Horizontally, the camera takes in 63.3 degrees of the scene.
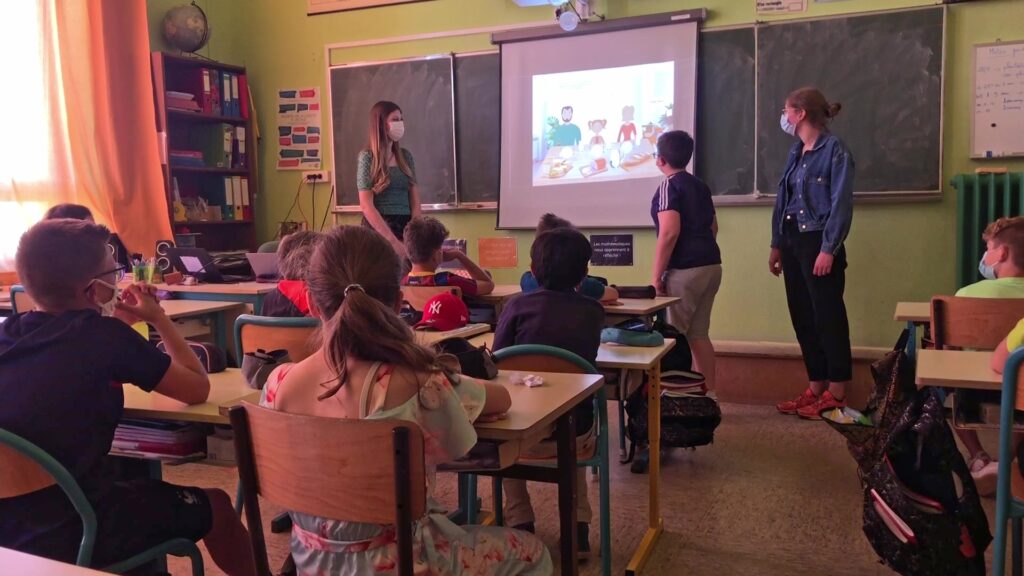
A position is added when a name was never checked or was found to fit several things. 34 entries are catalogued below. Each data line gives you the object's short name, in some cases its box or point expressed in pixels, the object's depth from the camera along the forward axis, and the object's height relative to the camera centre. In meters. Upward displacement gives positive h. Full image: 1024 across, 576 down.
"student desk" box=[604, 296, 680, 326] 3.41 -0.48
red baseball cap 2.90 -0.41
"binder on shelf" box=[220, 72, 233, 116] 5.90 +0.76
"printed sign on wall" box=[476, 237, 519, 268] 5.54 -0.37
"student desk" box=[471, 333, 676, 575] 2.48 -0.63
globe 5.62 +1.18
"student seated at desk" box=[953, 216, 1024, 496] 2.77 -0.28
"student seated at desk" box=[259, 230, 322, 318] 2.90 -0.34
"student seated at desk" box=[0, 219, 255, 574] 1.64 -0.38
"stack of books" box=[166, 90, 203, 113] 5.51 +0.67
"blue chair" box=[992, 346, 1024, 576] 1.82 -0.61
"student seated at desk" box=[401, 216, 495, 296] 3.42 -0.22
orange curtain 4.77 +0.50
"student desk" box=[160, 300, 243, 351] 3.63 -0.49
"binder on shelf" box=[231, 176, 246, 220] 6.07 +0.04
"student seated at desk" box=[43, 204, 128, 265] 3.54 -0.03
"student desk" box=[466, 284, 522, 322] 3.70 -0.46
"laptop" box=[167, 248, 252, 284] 4.54 -0.35
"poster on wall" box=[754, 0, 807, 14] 4.58 +1.02
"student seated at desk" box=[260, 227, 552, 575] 1.46 -0.35
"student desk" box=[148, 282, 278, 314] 4.09 -0.45
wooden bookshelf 5.46 +0.40
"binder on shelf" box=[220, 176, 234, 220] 6.02 -0.02
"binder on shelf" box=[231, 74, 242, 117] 5.99 +0.74
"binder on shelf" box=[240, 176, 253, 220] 6.15 -0.02
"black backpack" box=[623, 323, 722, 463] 3.25 -0.88
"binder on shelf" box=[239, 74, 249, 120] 6.05 +0.76
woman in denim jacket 4.04 -0.25
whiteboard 4.20 +0.44
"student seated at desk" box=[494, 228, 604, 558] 2.45 -0.35
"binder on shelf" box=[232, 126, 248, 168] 6.05 +0.38
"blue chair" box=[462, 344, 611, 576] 2.22 -0.47
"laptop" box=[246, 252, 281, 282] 4.57 -0.36
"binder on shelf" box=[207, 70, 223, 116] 5.81 +0.76
